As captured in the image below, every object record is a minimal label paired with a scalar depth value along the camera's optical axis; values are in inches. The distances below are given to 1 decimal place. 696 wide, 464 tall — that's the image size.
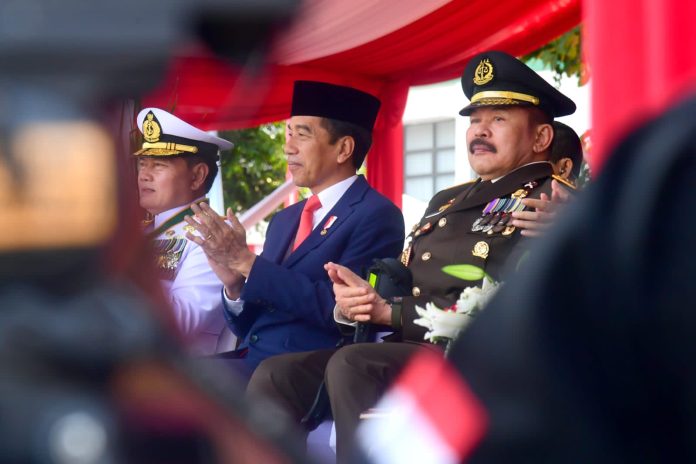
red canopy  372.8
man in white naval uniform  301.7
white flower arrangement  198.4
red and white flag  43.9
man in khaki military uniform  232.7
